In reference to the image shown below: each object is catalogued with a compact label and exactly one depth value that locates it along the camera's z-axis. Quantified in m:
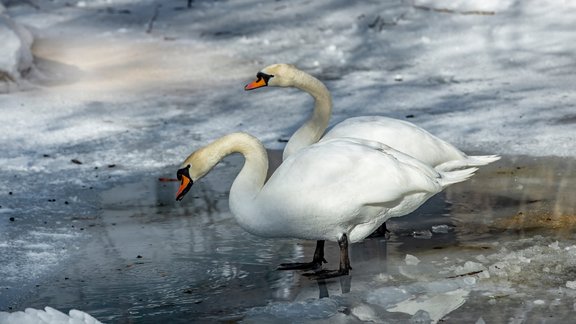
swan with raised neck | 12.83
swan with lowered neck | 10.98
